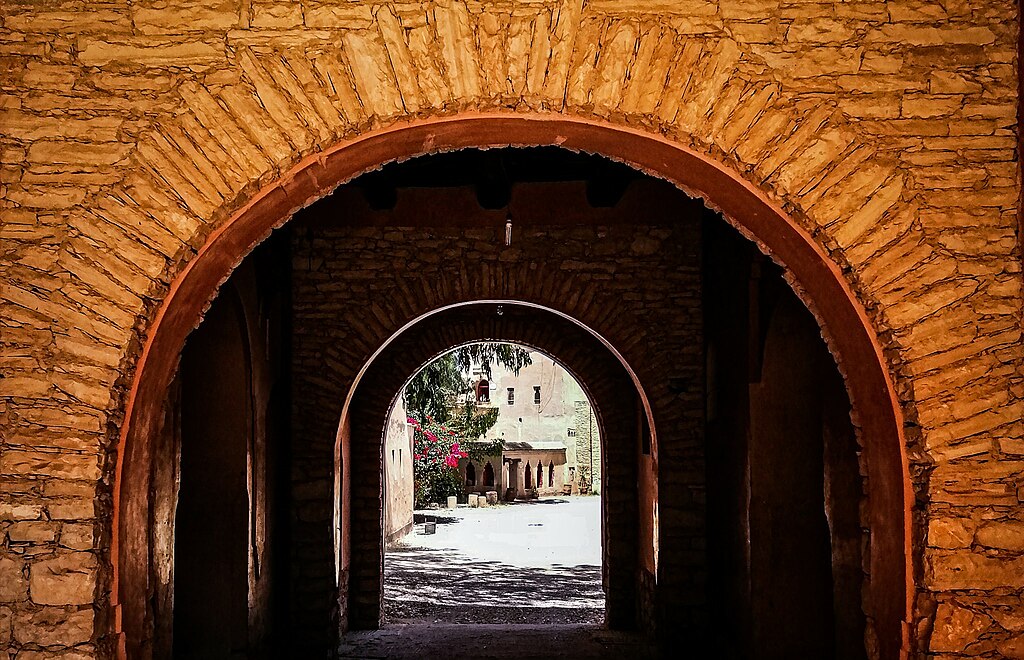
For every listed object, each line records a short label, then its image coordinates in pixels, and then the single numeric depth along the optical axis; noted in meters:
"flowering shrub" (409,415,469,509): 24.11
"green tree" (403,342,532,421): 12.98
